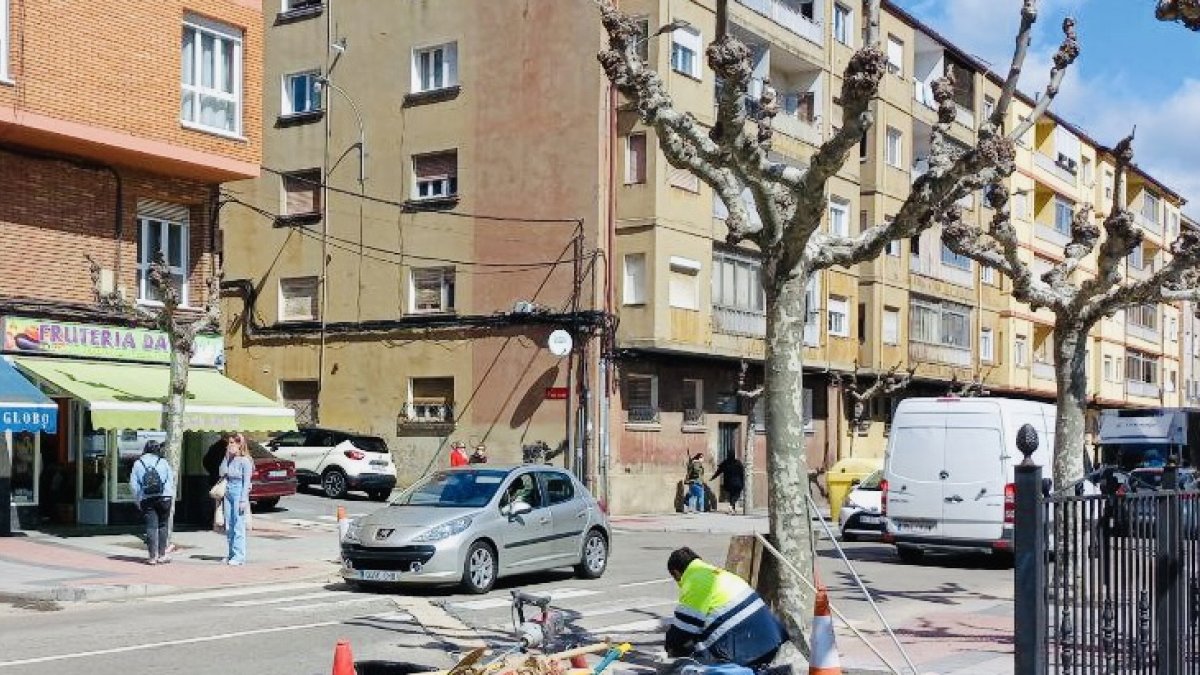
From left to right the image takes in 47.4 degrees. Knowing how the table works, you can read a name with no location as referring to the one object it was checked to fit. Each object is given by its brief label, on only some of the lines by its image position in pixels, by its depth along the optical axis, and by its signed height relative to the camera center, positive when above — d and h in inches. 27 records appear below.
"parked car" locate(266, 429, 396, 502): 1273.4 -66.6
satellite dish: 1262.3 +45.3
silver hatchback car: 615.5 -66.2
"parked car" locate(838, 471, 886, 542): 987.3 -85.8
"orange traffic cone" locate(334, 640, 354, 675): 290.4 -57.7
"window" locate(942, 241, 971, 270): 1963.5 +197.9
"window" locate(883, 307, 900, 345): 1781.5 +91.0
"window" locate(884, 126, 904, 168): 1800.0 +326.9
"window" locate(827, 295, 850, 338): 1658.5 +94.8
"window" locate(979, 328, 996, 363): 2096.5 +78.3
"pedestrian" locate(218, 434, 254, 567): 759.1 -62.4
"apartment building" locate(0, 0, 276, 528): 835.4 +119.3
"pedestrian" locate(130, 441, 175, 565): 748.0 -58.2
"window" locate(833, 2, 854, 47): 1643.8 +450.5
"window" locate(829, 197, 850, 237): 1659.7 +217.3
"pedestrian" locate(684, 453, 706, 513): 1358.3 -90.0
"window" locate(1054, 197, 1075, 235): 2386.8 +323.9
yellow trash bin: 1172.5 -70.2
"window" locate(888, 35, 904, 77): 1812.3 +454.7
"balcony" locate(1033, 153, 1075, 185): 2283.5 +394.2
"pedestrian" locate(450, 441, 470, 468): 1190.3 -57.7
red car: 1096.8 -73.2
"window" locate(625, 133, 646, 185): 1311.5 +225.5
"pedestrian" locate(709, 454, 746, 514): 1403.8 -85.5
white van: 762.8 -42.9
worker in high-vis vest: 337.7 -57.2
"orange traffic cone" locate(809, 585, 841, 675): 348.5 -63.3
